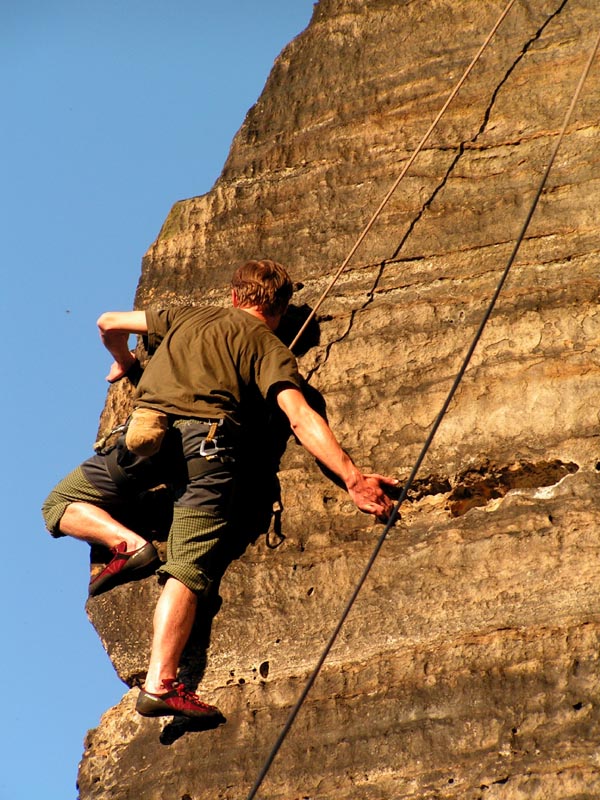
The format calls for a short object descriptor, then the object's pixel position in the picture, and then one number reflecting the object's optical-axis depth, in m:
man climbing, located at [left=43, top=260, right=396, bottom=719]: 11.40
